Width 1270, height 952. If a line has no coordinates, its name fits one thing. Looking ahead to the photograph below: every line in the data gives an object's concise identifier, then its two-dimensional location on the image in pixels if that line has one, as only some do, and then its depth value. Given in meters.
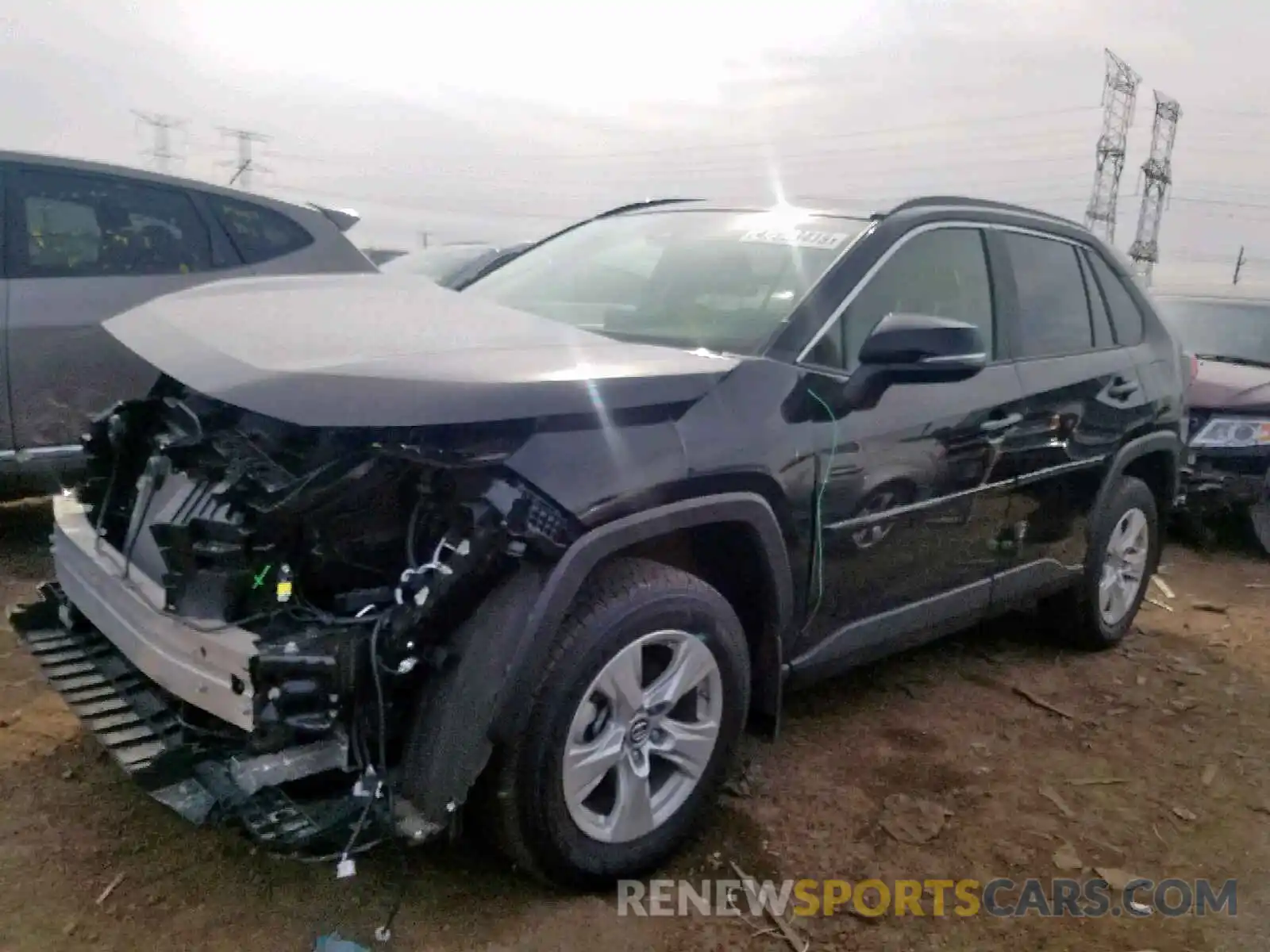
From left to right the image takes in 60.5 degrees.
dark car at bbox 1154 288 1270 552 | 6.93
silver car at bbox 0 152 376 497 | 4.82
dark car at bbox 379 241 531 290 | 9.04
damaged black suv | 2.34
